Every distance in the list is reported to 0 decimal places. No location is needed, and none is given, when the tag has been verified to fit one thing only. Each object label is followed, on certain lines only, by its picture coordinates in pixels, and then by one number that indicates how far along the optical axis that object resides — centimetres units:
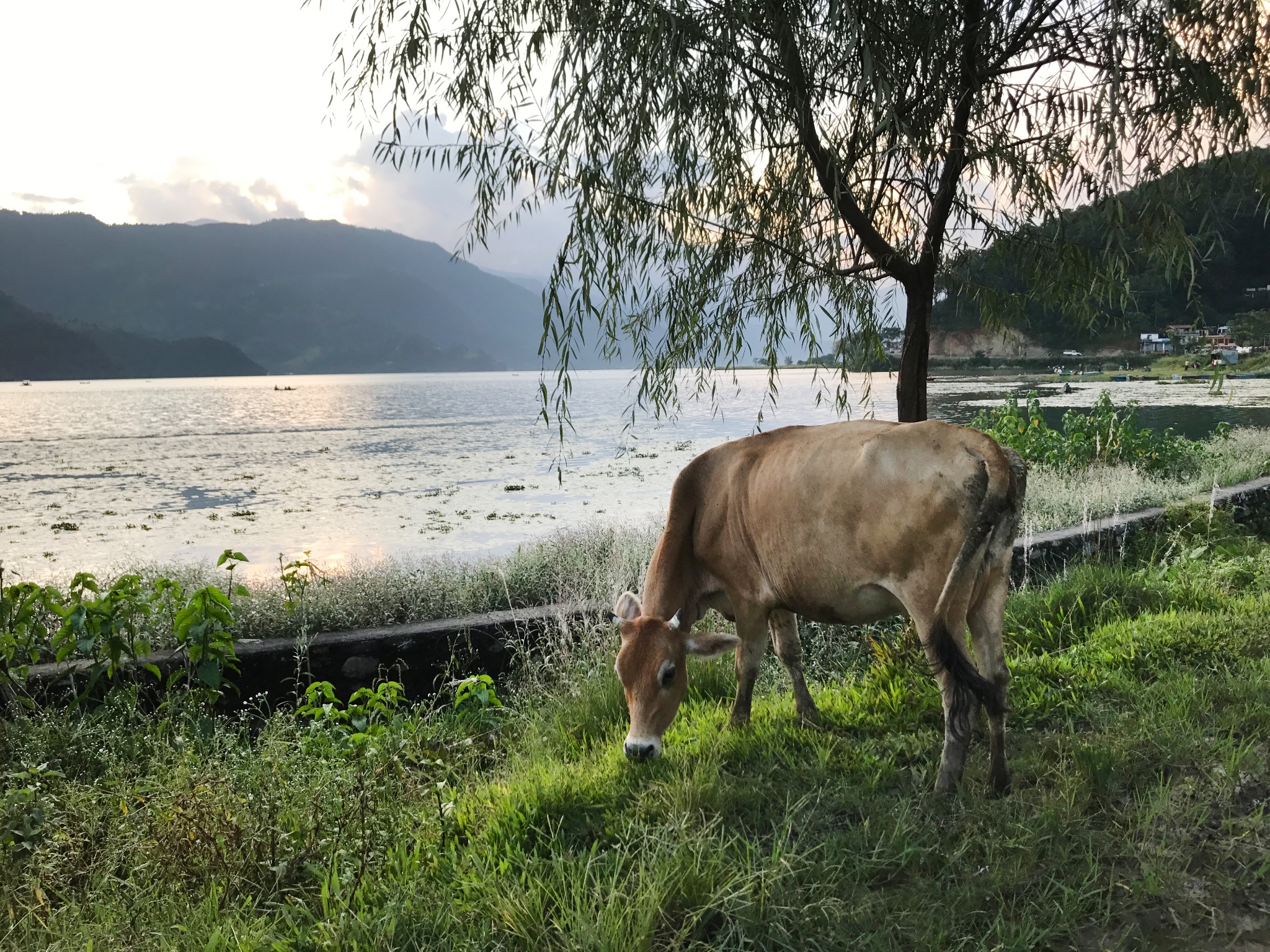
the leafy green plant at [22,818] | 325
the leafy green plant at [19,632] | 459
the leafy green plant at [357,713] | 430
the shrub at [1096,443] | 1220
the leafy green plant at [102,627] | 459
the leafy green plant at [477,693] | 489
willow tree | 372
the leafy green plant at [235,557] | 507
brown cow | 309
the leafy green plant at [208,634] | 471
